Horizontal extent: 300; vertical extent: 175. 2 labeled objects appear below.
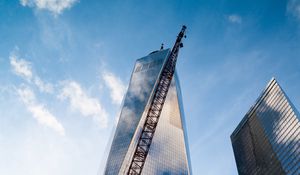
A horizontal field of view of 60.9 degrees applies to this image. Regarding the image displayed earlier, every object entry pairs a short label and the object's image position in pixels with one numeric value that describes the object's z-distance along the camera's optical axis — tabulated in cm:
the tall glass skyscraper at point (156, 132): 10229
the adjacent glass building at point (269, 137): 8769
